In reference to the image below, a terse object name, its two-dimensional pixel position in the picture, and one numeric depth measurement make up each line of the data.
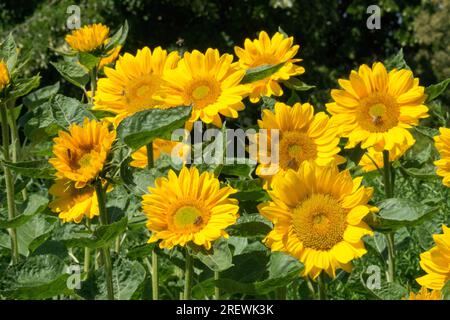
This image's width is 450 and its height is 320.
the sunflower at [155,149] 1.86
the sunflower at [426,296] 1.58
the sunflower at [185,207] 1.64
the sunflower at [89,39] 2.11
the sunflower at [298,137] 1.78
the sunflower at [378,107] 1.82
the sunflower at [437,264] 1.60
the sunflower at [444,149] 1.76
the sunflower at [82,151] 1.66
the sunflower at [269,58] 1.94
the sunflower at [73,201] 1.76
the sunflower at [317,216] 1.64
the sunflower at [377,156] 1.89
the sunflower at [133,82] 1.84
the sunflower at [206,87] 1.79
